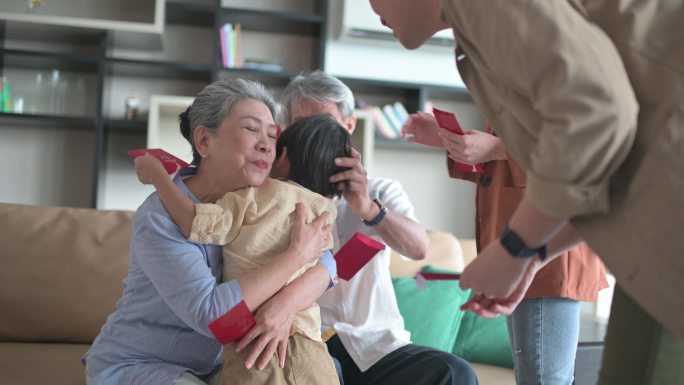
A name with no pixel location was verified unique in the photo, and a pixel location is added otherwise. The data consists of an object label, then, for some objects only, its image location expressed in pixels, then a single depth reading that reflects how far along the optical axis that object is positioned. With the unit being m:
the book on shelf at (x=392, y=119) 4.35
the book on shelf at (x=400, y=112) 4.36
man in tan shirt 0.81
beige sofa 2.29
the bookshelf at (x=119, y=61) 3.90
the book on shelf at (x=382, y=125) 4.26
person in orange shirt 1.61
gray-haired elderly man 1.85
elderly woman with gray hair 1.48
